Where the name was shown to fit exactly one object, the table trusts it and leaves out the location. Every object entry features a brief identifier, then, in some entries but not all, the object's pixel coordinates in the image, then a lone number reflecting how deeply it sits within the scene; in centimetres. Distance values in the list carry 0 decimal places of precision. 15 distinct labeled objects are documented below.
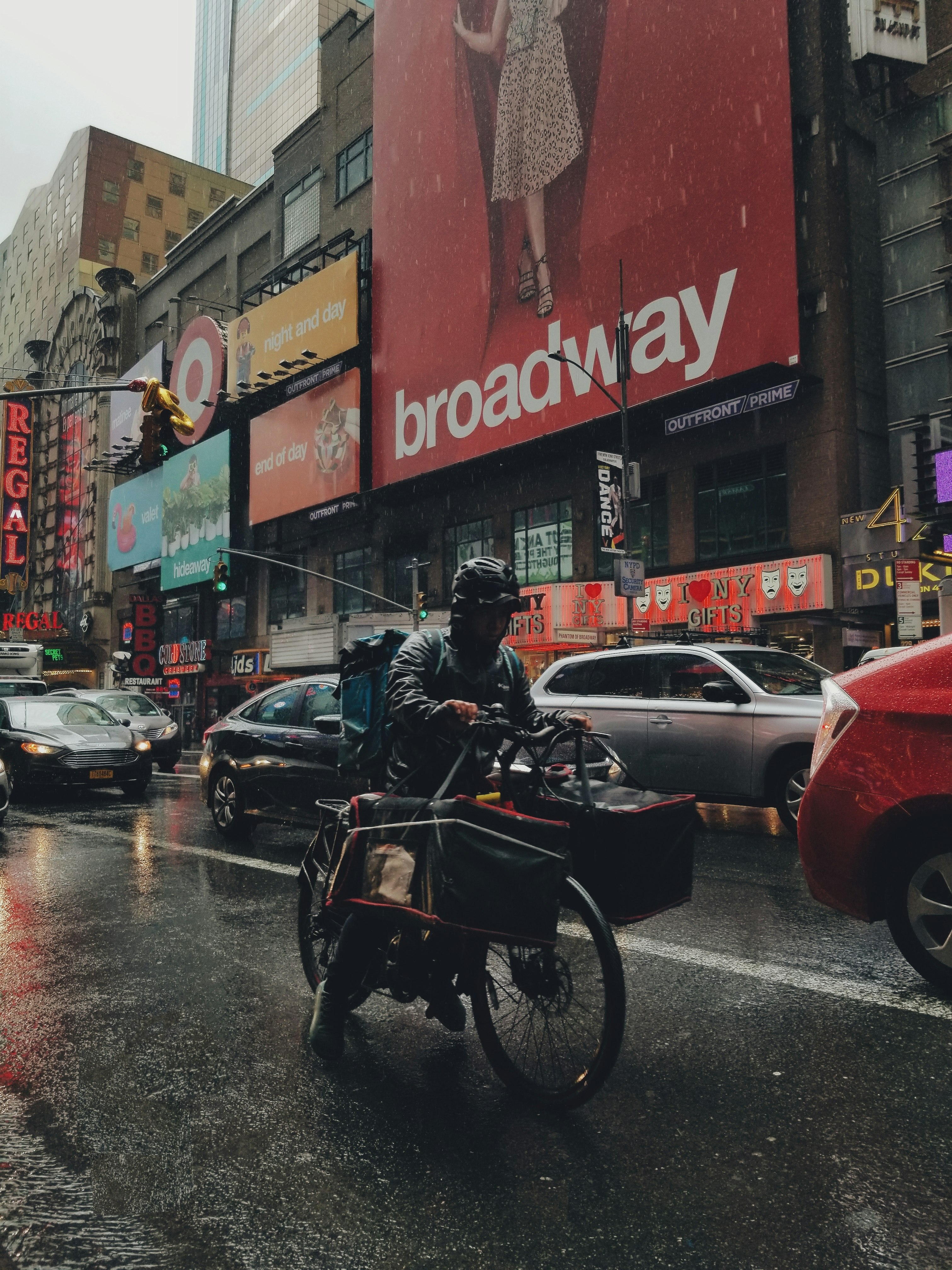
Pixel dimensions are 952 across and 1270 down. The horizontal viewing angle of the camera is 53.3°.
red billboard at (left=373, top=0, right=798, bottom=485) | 2352
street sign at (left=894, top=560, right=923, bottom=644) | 1482
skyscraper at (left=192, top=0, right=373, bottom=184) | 10100
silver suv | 873
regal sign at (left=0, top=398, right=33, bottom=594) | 6606
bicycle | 289
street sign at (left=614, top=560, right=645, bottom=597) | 1939
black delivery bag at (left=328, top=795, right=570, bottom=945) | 283
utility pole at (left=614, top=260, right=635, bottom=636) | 2005
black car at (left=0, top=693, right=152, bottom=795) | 1334
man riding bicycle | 337
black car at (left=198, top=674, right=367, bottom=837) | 879
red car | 384
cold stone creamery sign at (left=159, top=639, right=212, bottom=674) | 4719
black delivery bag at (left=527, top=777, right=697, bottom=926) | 310
